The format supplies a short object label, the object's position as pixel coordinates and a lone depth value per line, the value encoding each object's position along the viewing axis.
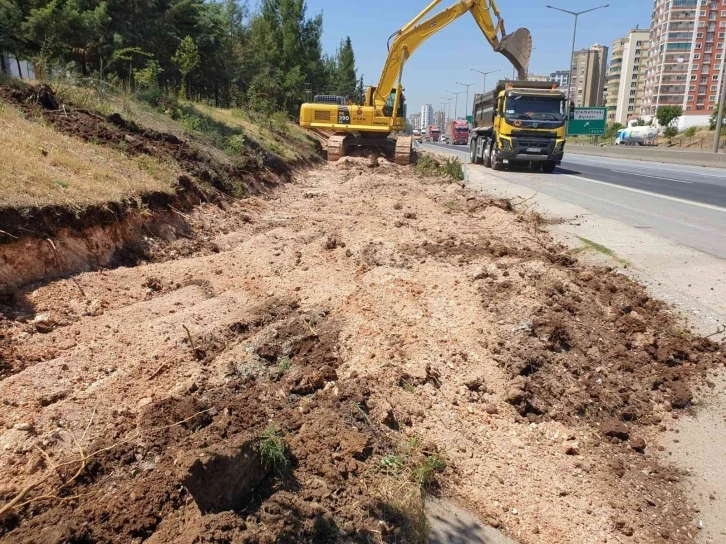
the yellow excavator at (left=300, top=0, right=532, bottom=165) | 20.52
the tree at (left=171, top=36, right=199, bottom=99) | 17.14
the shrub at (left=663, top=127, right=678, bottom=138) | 69.56
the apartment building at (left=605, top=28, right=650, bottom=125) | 130.25
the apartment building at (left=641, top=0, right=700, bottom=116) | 115.94
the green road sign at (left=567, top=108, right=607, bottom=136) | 46.06
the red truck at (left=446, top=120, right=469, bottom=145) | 64.50
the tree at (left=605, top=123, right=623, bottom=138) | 83.04
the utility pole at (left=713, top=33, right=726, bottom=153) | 31.38
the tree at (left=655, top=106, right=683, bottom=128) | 78.25
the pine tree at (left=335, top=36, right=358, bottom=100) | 50.94
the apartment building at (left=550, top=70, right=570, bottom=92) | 183.94
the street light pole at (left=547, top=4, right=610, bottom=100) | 42.13
